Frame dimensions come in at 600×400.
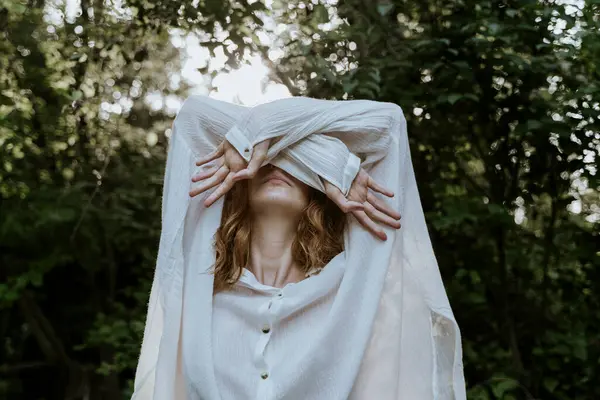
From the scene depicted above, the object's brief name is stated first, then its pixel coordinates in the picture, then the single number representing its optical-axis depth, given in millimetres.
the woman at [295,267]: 1742
